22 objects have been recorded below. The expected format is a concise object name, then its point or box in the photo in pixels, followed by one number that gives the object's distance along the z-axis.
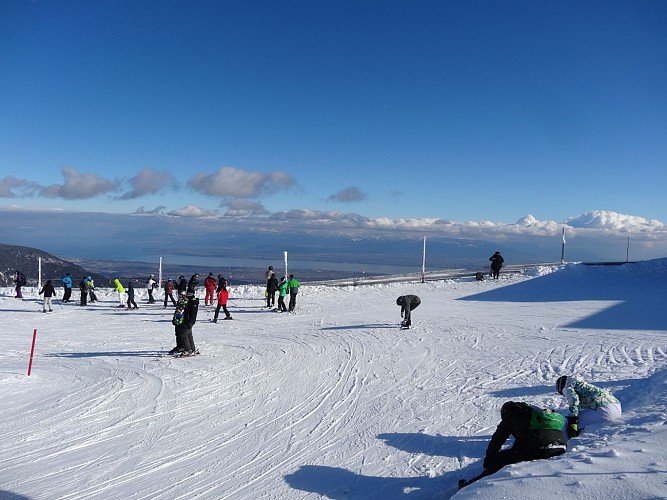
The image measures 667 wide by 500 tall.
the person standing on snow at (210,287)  21.69
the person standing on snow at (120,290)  21.90
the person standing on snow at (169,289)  21.58
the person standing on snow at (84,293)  22.92
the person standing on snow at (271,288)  20.80
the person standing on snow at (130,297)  21.23
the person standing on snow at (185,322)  11.84
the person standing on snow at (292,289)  19.50
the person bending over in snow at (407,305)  14.70
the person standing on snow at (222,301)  17.54
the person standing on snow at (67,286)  23.64
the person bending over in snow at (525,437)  4.89
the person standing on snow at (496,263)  27.27
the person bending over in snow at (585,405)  5.79
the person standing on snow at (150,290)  23.38
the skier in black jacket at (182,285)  16.89
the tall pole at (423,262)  29.56
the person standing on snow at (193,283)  12.71
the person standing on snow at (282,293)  19.58
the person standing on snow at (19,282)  24.73
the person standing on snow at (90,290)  23.25
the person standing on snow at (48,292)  20.67
